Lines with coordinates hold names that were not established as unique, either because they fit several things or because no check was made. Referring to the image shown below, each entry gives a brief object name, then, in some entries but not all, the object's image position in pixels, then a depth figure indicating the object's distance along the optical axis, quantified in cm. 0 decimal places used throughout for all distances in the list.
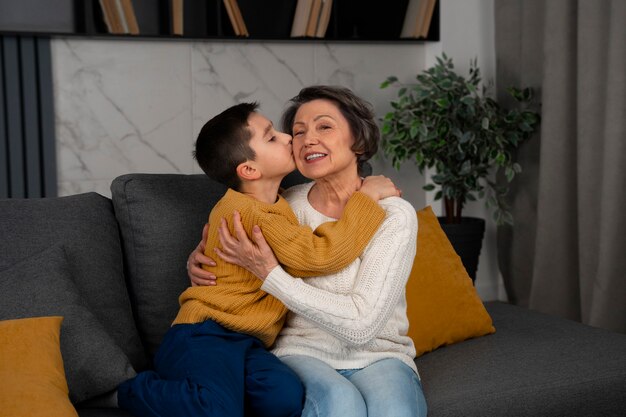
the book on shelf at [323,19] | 438
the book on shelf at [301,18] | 434
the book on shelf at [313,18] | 435
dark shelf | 391
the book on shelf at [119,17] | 397
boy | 175
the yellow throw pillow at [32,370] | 157
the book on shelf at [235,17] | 416
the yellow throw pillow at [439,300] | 230
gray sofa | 188
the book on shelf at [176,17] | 407
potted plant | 398
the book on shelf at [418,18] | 459
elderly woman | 180
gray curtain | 345
